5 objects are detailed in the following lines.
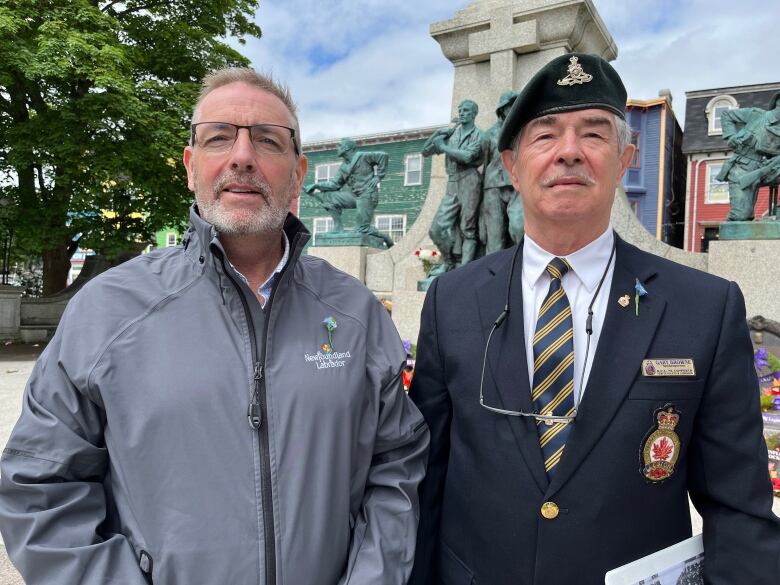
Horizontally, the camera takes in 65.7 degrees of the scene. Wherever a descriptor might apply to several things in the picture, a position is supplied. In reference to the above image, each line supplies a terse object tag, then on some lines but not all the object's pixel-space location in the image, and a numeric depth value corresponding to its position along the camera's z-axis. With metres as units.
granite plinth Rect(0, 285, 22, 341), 13.66
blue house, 27.66
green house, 27.91
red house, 25.81
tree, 11.45
